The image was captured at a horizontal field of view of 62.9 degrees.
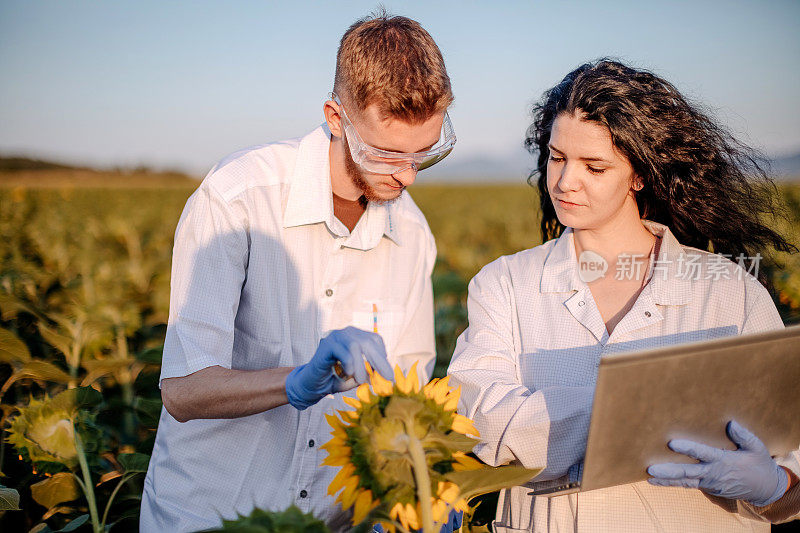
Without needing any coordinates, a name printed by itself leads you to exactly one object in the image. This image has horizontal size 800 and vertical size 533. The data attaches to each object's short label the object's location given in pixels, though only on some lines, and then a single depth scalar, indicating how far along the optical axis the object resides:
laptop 1.17
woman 1.63
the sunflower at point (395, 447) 0.98
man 1.75
